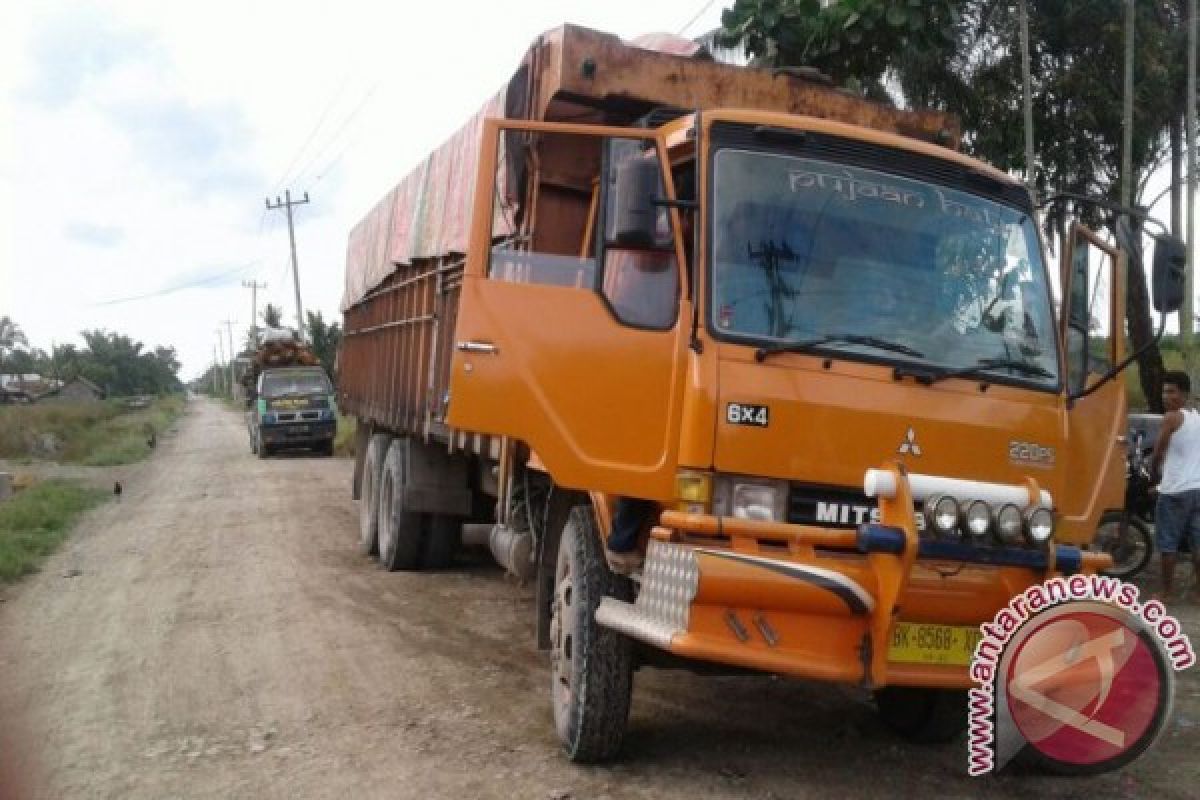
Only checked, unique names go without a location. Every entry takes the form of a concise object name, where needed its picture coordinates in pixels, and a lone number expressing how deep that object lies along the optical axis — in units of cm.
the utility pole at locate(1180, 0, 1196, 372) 1558
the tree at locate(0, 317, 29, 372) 9770
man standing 843
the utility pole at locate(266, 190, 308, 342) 5134
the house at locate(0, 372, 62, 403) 7388
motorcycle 962
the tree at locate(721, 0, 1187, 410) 1598
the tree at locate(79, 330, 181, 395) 11150
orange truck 405
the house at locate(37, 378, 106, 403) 8675
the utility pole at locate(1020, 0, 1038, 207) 1445
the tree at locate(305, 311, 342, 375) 5281
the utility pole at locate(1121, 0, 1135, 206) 1475
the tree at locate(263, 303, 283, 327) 7444
